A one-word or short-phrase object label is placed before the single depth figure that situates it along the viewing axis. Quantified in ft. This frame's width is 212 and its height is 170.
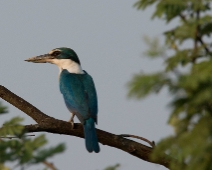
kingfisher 41.86
